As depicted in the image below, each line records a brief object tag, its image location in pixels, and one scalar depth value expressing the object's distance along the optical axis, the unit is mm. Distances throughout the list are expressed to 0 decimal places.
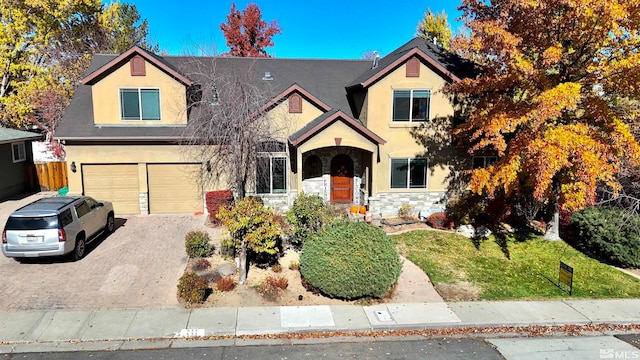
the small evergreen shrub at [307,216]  12867
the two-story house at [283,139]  17172
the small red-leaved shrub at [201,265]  12308
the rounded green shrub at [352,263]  10312
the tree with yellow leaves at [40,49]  27172
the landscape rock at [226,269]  11891
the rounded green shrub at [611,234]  13492
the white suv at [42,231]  11609
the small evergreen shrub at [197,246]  13000
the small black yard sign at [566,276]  11102
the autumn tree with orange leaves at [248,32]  43781
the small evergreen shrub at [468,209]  16500
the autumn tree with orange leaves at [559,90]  11844
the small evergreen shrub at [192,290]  10109
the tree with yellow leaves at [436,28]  38469
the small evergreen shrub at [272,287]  10773
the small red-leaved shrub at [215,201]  16830
